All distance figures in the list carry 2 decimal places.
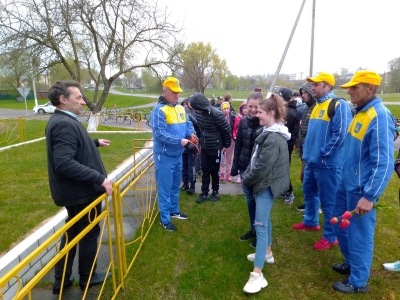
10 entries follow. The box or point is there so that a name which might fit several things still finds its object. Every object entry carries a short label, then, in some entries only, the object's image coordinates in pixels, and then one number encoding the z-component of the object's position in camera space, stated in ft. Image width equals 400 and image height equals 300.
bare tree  41.19
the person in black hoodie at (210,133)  14.05
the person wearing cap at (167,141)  11.61
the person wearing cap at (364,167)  7.25
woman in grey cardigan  8.41
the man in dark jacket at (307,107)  12.29
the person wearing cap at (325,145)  10.23
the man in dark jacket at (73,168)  7.09
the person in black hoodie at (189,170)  16.92
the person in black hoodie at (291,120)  15.39
